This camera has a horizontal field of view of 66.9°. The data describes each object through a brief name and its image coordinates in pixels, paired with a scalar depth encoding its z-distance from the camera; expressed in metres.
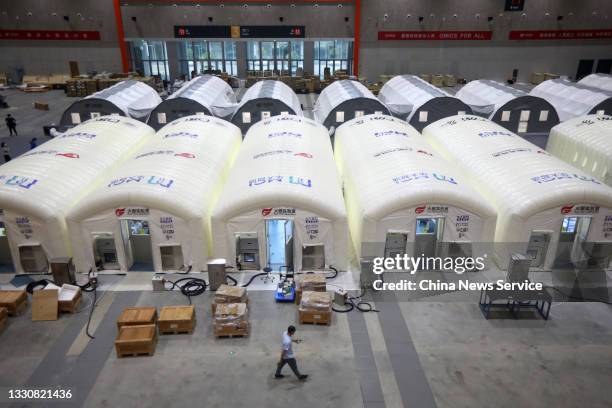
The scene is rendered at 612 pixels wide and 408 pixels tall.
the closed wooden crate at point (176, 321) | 10.96
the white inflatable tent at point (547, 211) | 12.84
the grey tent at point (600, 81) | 34.16
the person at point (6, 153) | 21.14
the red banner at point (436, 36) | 40.78
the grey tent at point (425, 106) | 24.81
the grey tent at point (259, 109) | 24.00
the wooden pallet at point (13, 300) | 11.59
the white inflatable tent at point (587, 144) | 17.83
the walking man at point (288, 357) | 9.24
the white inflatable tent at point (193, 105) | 24.42
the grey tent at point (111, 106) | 24.62
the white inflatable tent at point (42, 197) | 12.97
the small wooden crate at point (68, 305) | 11.73
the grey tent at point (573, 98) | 25.66
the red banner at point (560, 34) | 41.50
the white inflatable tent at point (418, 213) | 12.91
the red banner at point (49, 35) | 40.66
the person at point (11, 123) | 26.00
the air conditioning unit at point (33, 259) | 13.34
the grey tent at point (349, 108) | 24.36
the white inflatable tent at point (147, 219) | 12.82
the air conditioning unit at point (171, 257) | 13.37
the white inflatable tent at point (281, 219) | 12.81
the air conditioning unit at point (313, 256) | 13.30
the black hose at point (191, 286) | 12.65
